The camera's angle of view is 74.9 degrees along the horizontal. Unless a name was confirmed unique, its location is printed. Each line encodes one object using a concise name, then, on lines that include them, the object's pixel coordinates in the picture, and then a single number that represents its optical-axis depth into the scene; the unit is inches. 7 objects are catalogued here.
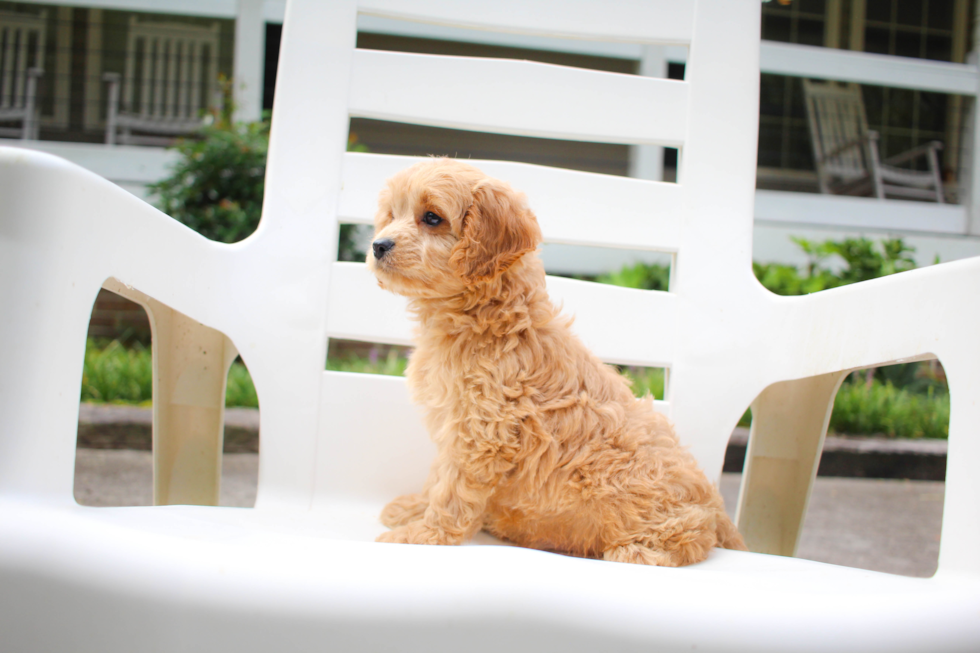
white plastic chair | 25.6
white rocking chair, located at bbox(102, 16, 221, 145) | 289.3
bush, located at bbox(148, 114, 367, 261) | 175.6
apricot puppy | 46.0
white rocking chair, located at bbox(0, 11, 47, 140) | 277.1
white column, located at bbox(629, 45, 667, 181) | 247.1
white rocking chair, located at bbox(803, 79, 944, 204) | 305.3
